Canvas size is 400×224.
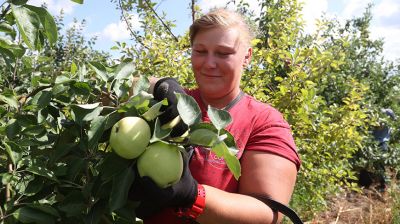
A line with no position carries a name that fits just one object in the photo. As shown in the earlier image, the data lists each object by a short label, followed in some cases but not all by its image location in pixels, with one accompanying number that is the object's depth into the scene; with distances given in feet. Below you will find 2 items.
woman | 4.24
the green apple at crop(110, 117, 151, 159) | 3.51
